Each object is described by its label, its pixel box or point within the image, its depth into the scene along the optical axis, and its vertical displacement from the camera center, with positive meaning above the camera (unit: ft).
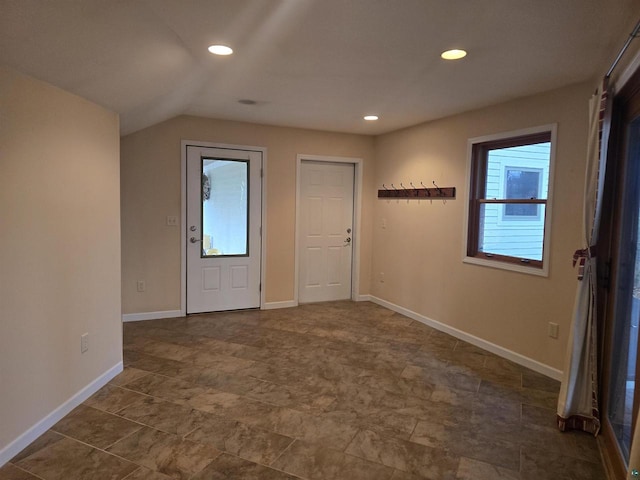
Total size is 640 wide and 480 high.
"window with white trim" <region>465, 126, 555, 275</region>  11.80 +0.40
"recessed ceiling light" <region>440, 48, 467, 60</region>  8.55 +3.28
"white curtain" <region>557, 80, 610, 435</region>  8.29 -2.40
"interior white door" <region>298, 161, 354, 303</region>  18.51 -0.99
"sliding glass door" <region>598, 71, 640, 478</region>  7.22 -1.18
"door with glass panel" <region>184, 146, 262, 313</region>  16.12 -0.89
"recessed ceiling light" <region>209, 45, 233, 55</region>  8.64 +3.28
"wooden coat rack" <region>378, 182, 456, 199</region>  14.84 +0.72
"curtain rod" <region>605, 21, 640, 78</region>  6.19 +2.74
